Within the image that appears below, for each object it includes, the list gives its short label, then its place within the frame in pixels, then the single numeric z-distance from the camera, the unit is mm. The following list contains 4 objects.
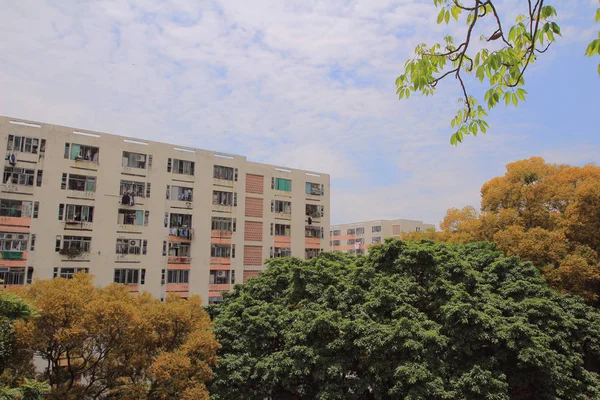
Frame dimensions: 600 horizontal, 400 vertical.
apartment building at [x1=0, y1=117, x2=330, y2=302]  22016
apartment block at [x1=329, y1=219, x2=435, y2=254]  58606
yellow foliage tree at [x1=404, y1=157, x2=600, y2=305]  18906
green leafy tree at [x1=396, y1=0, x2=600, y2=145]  3795
